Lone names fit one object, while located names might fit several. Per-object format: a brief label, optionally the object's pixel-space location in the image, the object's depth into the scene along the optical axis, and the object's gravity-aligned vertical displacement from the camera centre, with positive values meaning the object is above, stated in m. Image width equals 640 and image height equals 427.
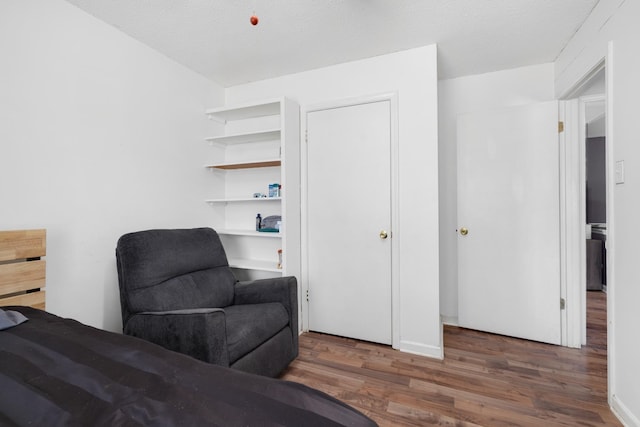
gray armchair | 1.55 -0.56
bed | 0.70 -0.47
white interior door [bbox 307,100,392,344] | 2.52 -0.07
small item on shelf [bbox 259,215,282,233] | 2.76 -0.10
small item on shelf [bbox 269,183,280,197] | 2.79 +0.21
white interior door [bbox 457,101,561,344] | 2.52 -0.10
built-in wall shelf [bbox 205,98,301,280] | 2.61 +0.32
